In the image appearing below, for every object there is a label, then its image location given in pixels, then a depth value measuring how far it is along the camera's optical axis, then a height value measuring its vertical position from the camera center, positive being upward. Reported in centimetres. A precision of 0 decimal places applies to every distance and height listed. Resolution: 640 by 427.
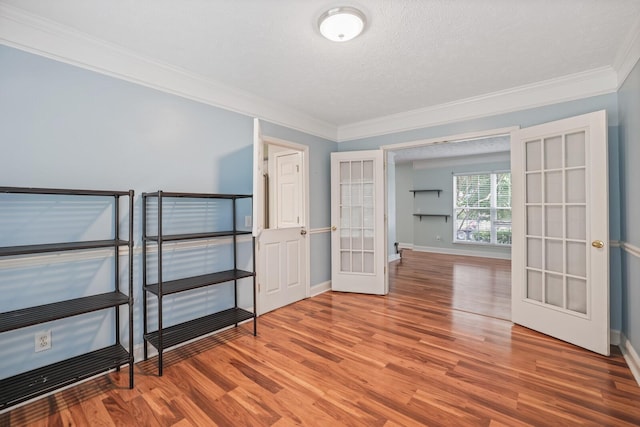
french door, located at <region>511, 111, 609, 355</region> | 250 -15
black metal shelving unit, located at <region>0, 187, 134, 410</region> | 168 -61
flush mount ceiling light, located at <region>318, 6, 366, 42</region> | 185 +126
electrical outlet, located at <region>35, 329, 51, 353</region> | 197 -85
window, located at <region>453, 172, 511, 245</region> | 729 +16
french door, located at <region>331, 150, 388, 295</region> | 421 -13
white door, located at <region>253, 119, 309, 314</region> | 351 -52
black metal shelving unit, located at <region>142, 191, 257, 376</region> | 226 -60
